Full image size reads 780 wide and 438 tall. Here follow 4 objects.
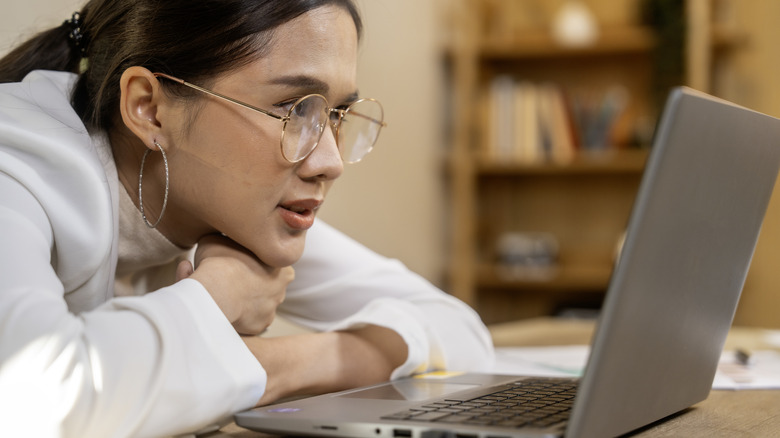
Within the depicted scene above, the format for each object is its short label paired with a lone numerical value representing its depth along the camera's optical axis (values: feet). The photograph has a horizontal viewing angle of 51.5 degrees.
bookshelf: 11.04
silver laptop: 1.88
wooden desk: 2.45
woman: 2.15
